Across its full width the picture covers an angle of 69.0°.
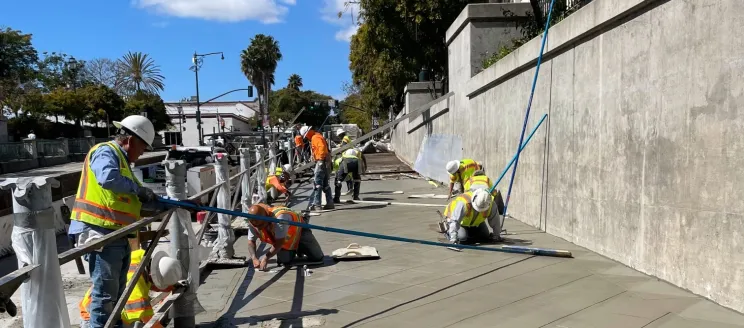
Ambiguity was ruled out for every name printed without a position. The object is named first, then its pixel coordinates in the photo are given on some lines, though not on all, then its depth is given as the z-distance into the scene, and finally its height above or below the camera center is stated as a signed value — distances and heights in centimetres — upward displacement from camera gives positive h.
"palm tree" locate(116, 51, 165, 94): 7048 +970
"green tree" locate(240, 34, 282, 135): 6500 +1007
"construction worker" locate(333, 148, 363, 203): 1134 -55
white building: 6188 +321
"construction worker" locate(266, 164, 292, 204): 1103 -84
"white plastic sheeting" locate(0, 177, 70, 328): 224 -44
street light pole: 3581 +497
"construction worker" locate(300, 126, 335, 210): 1037 -50
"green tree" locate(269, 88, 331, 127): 7856 +593
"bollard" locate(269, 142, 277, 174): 1346 -45
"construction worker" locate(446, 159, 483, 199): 916 -51
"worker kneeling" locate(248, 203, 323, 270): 580 -104
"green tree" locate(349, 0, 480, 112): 1666 +369
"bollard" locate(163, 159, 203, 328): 406 -76
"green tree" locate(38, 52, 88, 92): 4891 +765
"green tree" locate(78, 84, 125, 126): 4734 +397
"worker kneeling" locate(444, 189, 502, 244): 640 -94
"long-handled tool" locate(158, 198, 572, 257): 370 -102
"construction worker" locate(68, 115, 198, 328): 332 -38
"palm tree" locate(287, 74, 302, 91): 8819 +1021
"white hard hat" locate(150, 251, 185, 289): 375 -87
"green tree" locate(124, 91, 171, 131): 5303 +420
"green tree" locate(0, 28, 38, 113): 3480 +572
